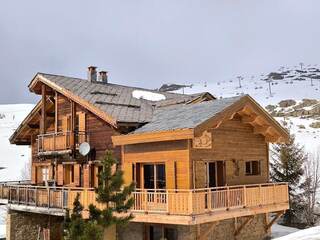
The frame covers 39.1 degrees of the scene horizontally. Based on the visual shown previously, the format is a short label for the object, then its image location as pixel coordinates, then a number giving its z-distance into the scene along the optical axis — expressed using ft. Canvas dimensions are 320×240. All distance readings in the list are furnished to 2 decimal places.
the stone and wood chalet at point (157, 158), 60.70
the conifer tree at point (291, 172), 99.25
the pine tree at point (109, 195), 44.24
